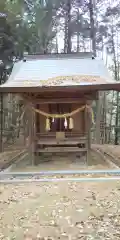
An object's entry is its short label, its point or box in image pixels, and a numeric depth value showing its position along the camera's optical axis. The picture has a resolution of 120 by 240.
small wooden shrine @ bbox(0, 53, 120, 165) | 4.27
